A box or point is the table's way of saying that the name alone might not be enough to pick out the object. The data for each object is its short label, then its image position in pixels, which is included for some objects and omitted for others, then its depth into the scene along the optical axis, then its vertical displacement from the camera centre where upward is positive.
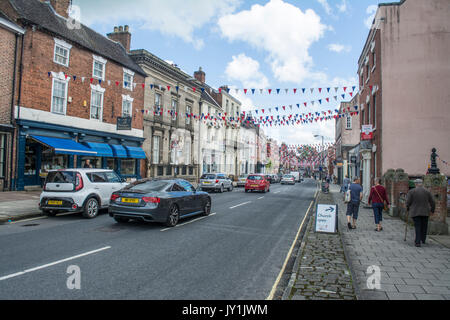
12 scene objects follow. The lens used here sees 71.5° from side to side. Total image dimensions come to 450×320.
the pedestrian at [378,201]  9.85 -0.84
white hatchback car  10.28 -0.85
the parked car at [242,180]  34.38 -0.94
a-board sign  9.07 -1.33
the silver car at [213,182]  24.77 -0.90
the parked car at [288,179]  44.34 -0.92
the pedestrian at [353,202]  10.13 -0.91
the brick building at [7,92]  15.16 +3.65
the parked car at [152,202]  8.89 -0.97
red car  24.56 -0.89
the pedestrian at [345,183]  20.77 -0.62
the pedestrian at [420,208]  7.86 -0.82
